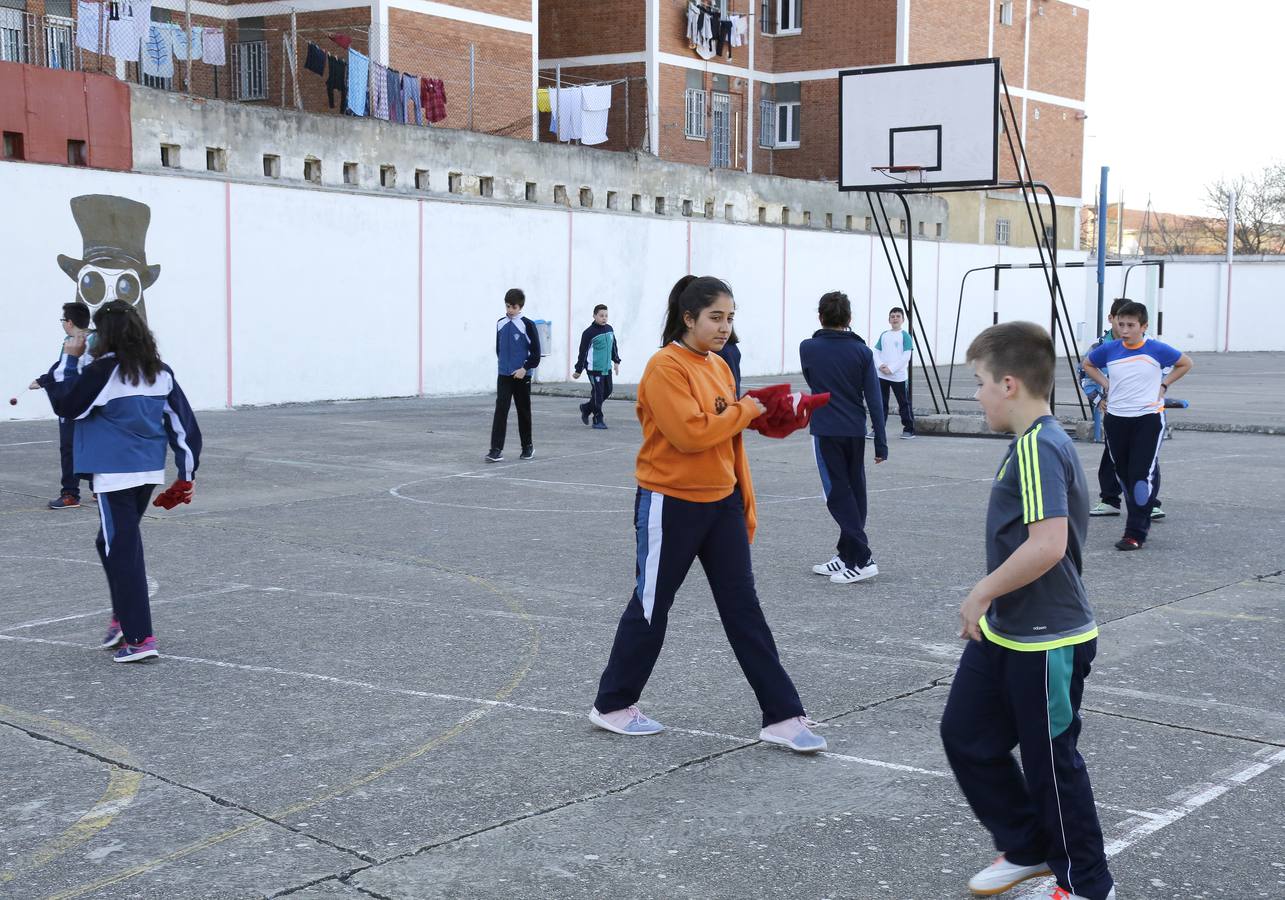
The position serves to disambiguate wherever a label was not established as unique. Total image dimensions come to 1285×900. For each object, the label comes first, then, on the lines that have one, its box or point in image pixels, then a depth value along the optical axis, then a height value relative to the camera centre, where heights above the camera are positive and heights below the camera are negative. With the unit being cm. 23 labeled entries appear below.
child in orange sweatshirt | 525 -76
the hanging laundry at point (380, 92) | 2694 +415
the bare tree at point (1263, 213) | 6744 +501
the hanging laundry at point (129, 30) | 2319 +455
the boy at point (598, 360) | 1956 -70
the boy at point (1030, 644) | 373 -88
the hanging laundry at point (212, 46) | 2478 +459
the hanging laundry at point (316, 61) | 2659 +466
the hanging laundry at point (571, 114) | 3200 +445
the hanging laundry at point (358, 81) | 2650 +427
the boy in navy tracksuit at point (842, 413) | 890 -65
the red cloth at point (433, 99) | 2842 +423
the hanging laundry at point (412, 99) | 2773 +412
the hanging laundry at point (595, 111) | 3195 +452
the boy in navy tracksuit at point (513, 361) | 1523 -56
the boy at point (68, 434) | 1136 -107
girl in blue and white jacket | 664 -64
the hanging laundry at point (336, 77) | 2666 +437
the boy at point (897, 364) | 1883 -67
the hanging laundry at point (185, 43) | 2420 +456
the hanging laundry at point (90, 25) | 2262 +451
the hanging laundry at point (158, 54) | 2372 +426
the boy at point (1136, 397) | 1027 -59
